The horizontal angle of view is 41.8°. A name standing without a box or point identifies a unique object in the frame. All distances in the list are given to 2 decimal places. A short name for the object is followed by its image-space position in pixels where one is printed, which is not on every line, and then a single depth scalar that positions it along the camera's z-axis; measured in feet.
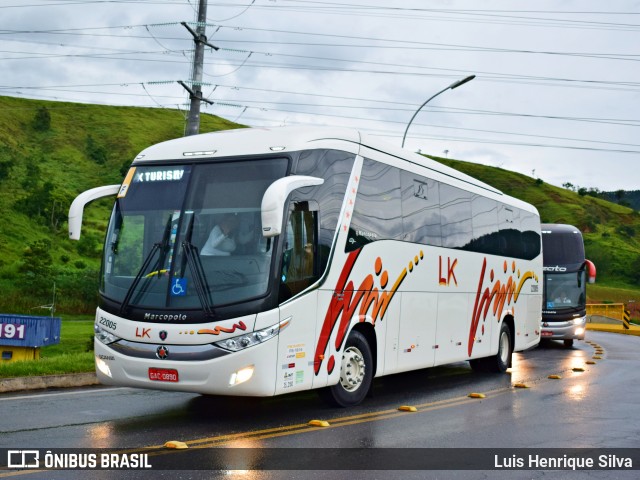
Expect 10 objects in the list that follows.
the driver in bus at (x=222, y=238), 30.27
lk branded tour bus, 29.45
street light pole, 85.75
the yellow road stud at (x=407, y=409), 35.57
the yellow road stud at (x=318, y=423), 30.63
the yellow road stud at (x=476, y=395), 40.85
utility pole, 66.44
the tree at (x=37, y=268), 262.88
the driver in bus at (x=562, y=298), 92.05
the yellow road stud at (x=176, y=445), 25.59
